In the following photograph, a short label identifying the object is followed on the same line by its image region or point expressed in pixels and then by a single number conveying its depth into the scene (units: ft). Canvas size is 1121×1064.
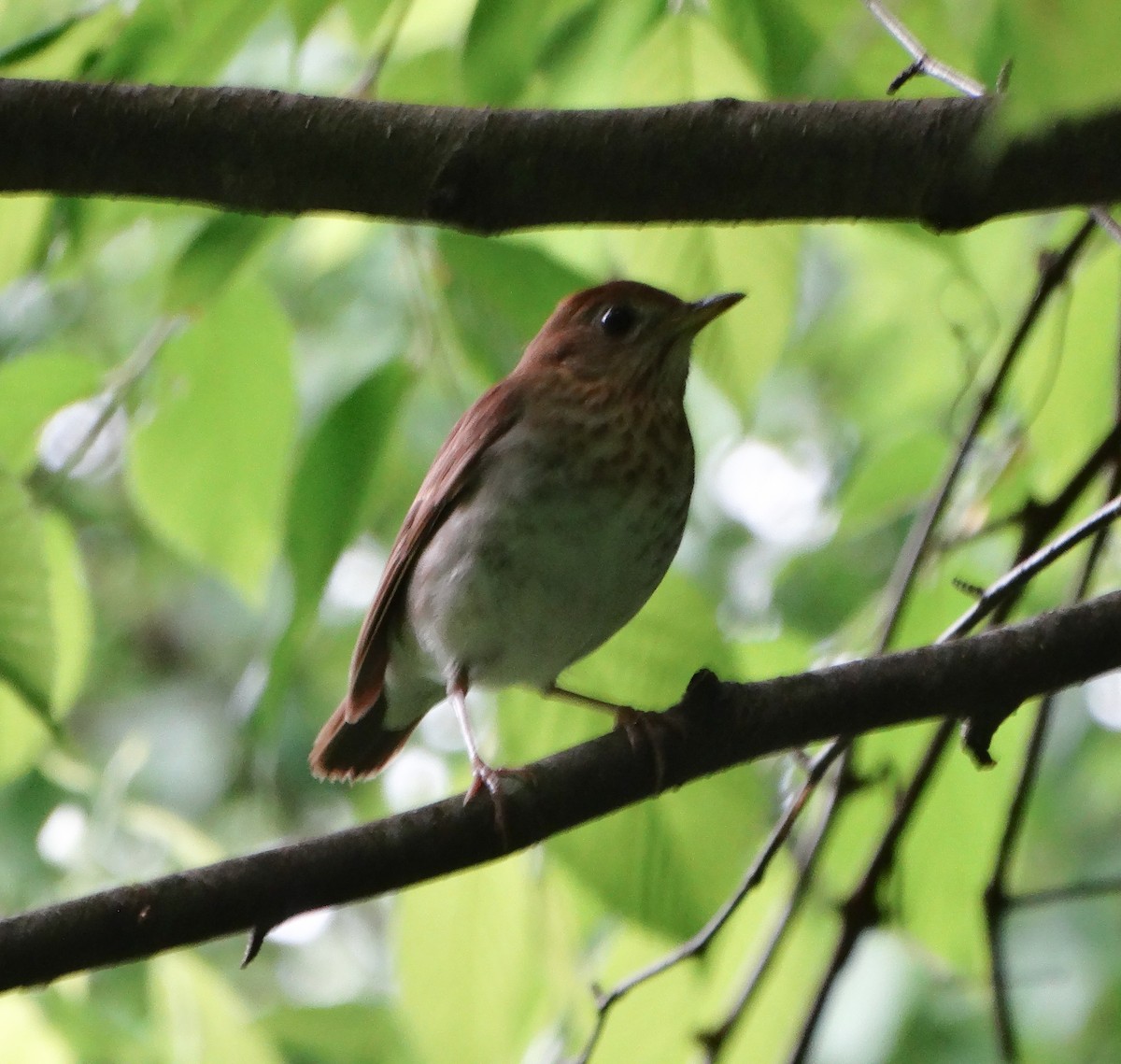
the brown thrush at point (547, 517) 17.28
